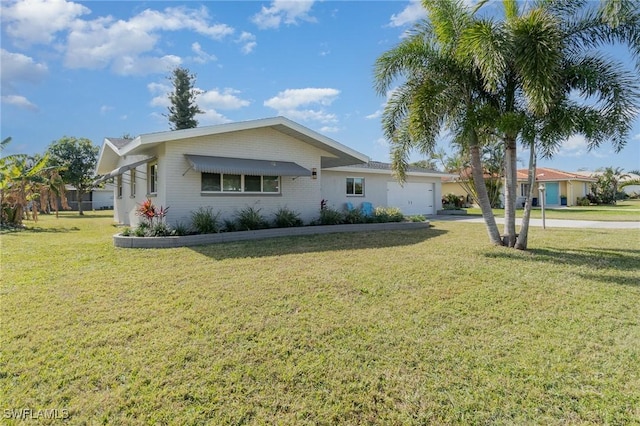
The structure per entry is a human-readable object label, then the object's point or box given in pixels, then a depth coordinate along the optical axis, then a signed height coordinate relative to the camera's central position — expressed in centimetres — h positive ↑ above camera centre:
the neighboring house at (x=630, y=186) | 4505 +318
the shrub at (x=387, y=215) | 1728 -33
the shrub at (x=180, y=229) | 1241 -64
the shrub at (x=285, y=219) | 1511 -42
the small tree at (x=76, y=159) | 3409 +571
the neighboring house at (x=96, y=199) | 4731 +214
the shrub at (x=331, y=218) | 1622 -41
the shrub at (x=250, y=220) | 1412 -40
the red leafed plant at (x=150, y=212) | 1272 +1
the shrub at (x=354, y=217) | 1648 -38
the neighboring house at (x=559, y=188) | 3803 +222
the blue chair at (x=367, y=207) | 2275 +15
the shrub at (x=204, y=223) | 1291 -45
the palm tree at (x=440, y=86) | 1016 +401
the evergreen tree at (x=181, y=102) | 4353 +1456
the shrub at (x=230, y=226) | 1374 -62
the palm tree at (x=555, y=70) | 855 +377
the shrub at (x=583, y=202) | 3839 +47
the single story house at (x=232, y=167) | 1338 +198
